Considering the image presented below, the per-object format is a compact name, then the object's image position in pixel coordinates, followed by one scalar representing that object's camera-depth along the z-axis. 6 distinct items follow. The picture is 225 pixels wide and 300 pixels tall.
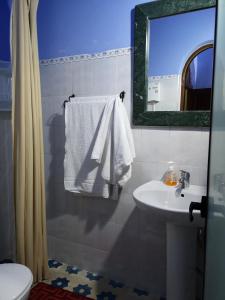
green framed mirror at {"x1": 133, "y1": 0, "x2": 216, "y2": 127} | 1.37
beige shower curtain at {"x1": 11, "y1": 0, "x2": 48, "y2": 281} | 1.50
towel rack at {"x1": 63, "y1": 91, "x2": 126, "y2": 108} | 1.57
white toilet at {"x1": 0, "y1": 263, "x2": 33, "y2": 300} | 1.16
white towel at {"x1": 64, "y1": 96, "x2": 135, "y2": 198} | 1.49
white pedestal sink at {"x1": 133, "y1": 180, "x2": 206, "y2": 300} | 1.28
